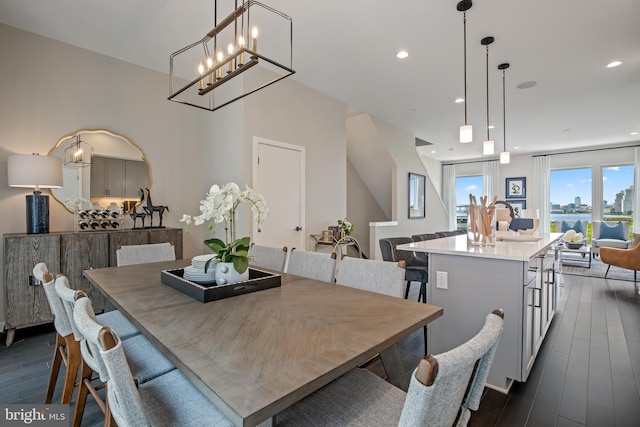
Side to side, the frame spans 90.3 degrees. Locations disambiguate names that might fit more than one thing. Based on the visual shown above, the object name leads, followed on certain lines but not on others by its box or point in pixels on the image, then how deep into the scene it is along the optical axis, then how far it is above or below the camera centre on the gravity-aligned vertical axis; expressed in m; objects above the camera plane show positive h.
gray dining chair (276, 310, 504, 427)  0.64 -0.51
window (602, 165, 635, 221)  8.21 +0.52
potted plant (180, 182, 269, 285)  1.66 -0.17
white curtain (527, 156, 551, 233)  9.24 +0.66
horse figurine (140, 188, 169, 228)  3.77 +0.03
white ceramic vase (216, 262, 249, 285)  1.66 -0.33
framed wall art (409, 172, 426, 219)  6.77 +0.36
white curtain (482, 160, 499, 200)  10.09 +1.08
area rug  5.77 -1.16
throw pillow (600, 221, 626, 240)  7.64 -0.47
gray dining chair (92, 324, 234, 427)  0.79 -0.64
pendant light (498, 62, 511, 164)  3.85 +1.74
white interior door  3.92 +0.29
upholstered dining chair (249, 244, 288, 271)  2.40 -0.36
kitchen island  2.04 -0.58
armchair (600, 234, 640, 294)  4.88 -0.72
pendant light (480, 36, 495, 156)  3.77 +0.78
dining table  0.78 -0.42
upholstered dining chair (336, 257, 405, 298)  1.69 -0.37
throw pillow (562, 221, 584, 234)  8.42 -0.40
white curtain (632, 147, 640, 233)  7.91 +0.42
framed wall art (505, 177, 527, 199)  9.65 +0.72
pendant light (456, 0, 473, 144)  2.71 +0.81
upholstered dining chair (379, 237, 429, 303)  3.27 -0.48
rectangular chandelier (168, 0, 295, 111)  1.78 +1.72
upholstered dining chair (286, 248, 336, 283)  2.09 -0.37
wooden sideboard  2.74 -0.48
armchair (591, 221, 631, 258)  7.38 -0.56
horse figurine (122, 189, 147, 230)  3.67 +0.00
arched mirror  3.32 +0.48
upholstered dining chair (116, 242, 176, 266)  2.55 -0.36
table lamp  2.77 +0.29
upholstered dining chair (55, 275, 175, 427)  1.15 -0.65
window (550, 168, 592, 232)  8.80 +0.49
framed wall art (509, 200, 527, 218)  9.55 +0.23
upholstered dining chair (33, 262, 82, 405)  1.43 -0.57
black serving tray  1.51 -0.38
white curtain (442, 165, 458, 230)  11.02 +0.68
